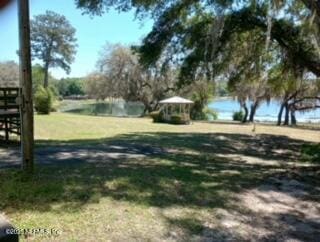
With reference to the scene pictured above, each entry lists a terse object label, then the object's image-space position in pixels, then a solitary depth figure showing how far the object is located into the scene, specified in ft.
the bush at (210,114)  89.91
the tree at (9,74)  114.60
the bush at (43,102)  62.74
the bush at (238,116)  82.57
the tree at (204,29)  25.51
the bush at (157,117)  62.59
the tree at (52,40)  105.34
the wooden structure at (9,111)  21.09
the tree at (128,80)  86.74
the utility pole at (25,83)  11.24
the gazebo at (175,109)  60.57
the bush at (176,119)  59.27
